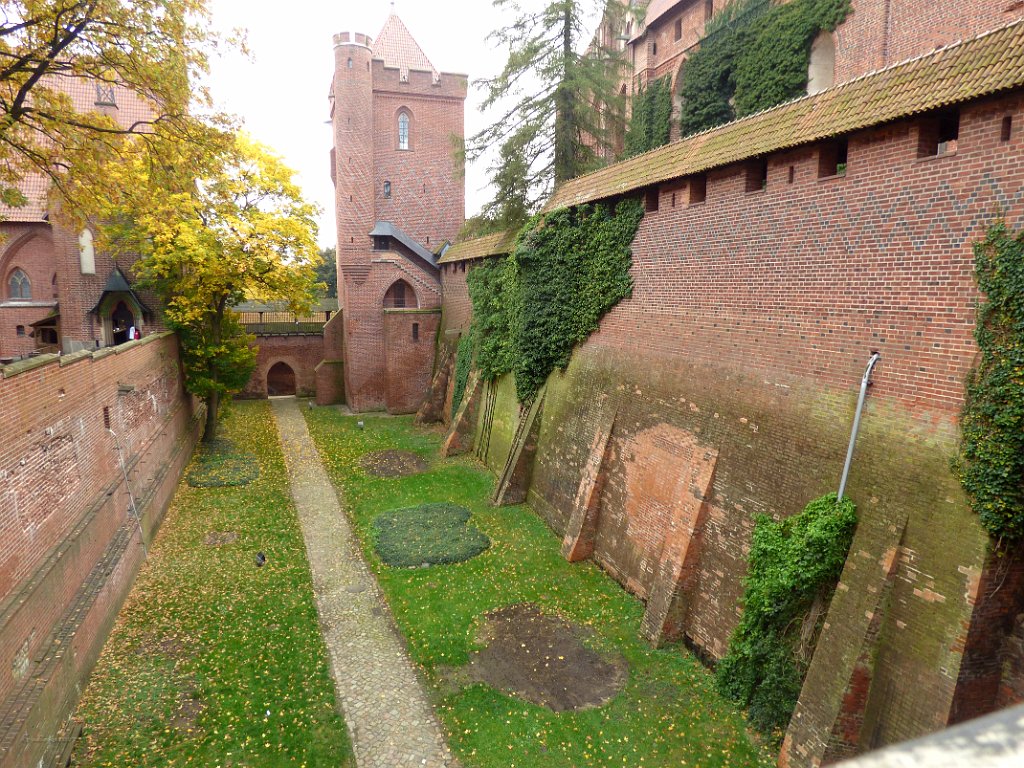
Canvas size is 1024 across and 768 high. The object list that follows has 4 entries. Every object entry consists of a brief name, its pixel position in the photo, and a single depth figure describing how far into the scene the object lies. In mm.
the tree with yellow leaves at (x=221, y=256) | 17859
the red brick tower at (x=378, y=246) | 26078
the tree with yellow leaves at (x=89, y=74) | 8508
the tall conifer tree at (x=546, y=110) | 17734
